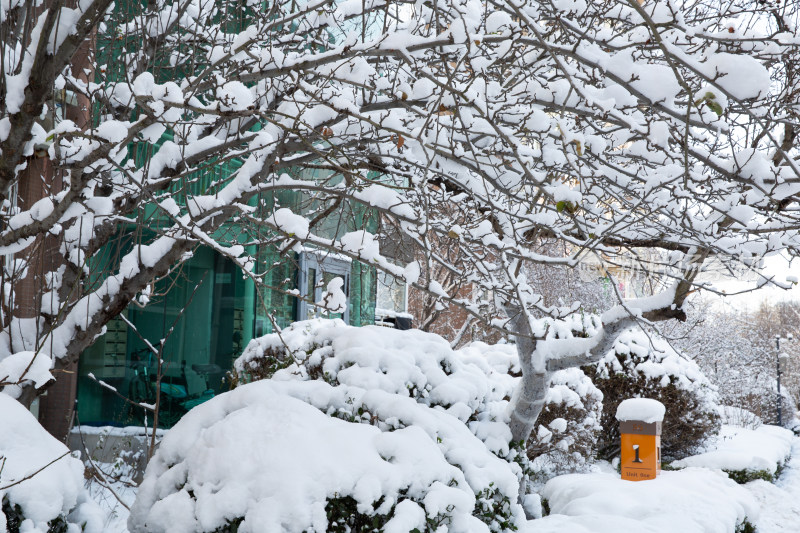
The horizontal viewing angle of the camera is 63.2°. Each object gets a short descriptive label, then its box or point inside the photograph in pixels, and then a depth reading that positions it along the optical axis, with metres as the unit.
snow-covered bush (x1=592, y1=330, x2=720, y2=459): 9.77
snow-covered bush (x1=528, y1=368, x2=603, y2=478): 7.79
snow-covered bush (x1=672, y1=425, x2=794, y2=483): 9.27
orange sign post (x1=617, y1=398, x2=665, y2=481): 6.25
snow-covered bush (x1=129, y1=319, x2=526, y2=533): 3.19
